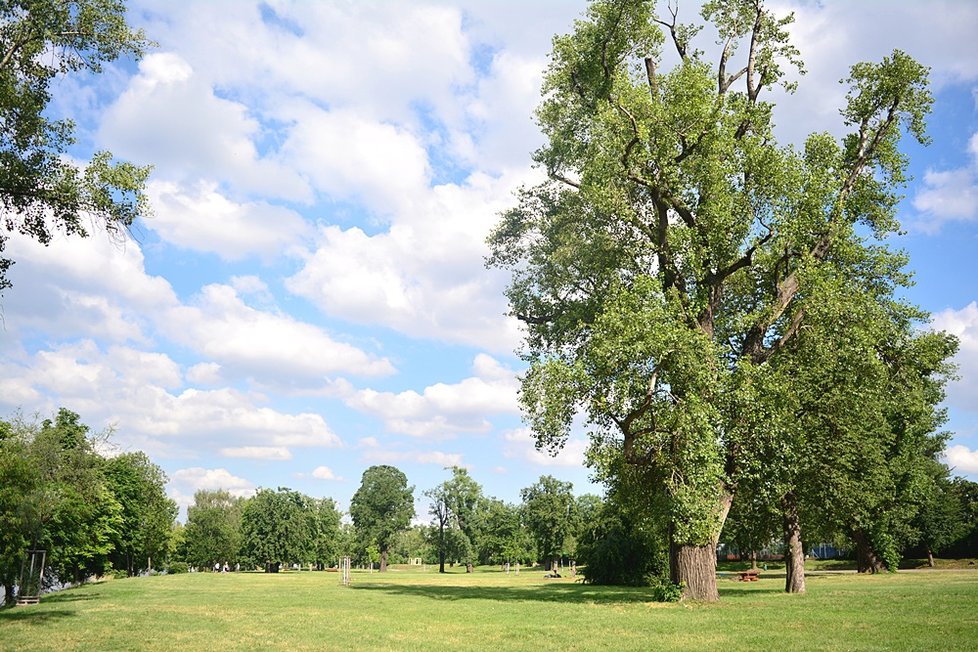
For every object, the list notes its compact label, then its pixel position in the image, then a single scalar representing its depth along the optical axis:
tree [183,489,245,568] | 110.50
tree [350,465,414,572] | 94.69
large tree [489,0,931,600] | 25.47
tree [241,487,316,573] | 98.25
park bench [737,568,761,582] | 49.36
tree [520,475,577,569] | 90.50
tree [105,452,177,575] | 66.62
